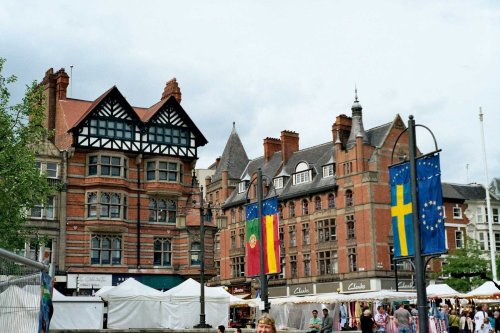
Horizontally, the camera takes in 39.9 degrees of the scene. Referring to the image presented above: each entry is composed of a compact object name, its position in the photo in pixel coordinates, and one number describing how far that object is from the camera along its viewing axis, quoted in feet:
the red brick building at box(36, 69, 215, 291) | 143.74
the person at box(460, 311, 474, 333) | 114.11
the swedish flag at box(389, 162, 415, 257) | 45.27
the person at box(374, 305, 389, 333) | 91.69
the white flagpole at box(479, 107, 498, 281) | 161.70
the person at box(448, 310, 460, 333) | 93.22
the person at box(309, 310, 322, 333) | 77.36
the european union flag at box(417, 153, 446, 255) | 43.19
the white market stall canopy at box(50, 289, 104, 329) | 105.81
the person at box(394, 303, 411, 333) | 84.53
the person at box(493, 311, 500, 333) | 80.23
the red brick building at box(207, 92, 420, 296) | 192.54
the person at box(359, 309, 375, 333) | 75.29
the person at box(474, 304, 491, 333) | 82.12
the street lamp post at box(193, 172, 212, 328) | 102.43
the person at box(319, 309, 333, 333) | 75.72
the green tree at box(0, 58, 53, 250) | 97.45
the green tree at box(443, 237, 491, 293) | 186.80
